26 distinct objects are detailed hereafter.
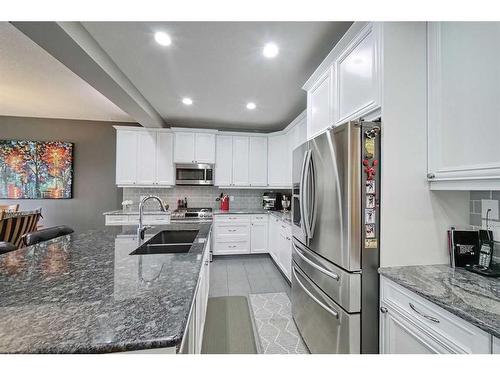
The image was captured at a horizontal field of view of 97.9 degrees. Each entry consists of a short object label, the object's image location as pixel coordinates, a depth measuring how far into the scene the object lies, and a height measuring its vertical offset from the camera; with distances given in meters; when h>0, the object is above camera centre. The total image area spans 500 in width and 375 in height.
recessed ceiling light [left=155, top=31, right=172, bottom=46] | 1.83 +1.32
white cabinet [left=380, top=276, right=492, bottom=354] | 0.85 -0.61
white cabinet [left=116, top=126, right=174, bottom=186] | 3.96 +0.62
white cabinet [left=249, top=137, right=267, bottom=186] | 4.42 +0.62
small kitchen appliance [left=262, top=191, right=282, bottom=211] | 4.48 -0.20
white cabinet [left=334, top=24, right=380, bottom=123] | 1.38 +0.80
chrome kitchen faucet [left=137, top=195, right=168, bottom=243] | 1.72 -0.32
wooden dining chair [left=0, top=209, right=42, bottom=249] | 2.90 -0.49
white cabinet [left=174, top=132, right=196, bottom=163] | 4.11 +0.83
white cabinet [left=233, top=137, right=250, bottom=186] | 4.38 +0.61
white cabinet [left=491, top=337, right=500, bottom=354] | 0.76 -0.54
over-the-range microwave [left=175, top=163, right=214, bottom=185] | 4.16 +0.33
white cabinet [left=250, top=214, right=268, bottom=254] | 4.11 -0.82
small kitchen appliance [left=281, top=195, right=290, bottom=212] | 4.18 -0.22
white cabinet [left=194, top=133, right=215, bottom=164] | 4.17 +0.83
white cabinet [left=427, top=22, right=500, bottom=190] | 1.08 +0.48
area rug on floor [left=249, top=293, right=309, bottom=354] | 1.79 -1.28
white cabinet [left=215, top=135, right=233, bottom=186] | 4.31 +0.60
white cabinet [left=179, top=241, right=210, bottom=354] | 0.91 -0.69
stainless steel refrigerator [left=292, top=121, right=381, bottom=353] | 1.31 -0.29
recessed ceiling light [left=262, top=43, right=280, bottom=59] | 1.96 +1.33
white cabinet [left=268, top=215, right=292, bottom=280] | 2.97 -0.80
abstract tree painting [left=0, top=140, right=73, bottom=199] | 4.18 +0.39
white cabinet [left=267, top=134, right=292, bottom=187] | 4.14 +0.61
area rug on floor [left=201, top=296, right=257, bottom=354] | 1.80 -1.29
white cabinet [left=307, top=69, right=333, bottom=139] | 1.87 +0.82
